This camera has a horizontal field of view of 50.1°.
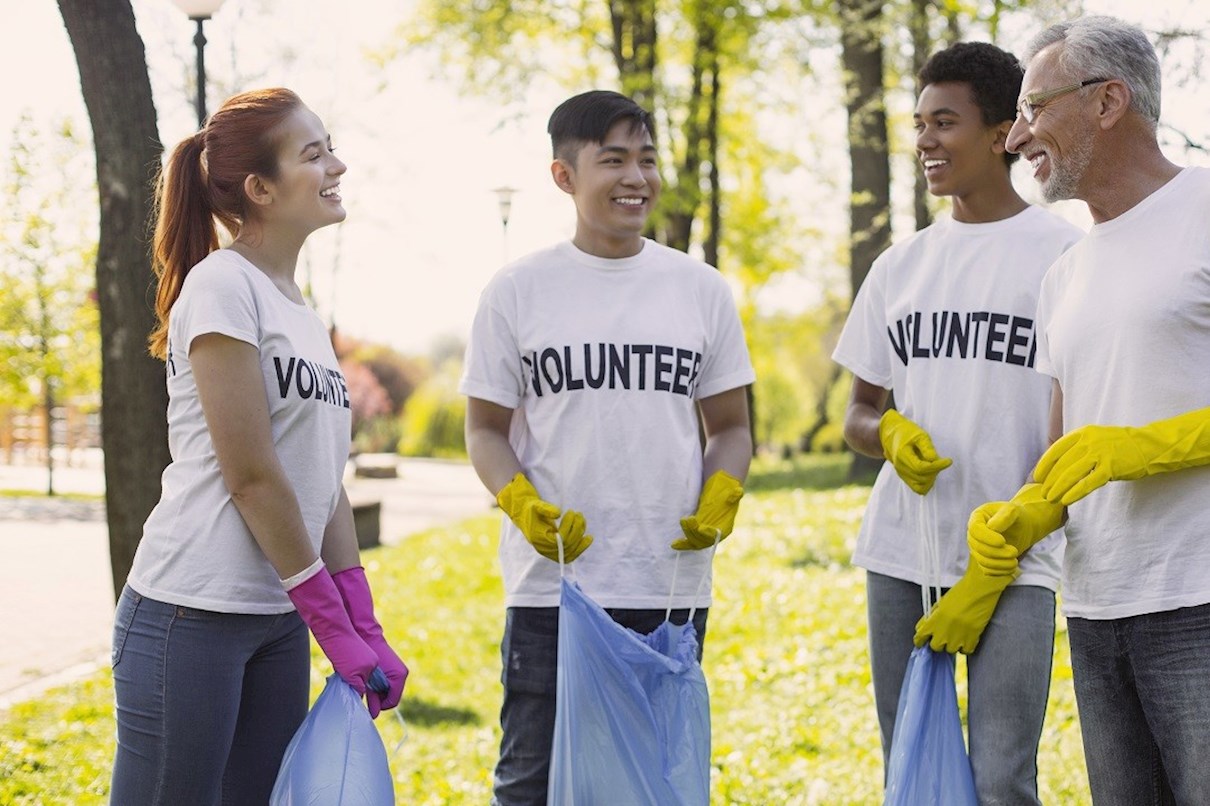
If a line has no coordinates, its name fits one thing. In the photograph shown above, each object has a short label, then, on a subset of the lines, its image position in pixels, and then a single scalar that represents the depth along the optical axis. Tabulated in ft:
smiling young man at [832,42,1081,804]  9.09
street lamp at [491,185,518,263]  57.41
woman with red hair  7.68
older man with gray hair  7.41
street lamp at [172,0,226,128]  25.21
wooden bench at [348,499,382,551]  42.86
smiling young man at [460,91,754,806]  9.82
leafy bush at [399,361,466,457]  120.78
